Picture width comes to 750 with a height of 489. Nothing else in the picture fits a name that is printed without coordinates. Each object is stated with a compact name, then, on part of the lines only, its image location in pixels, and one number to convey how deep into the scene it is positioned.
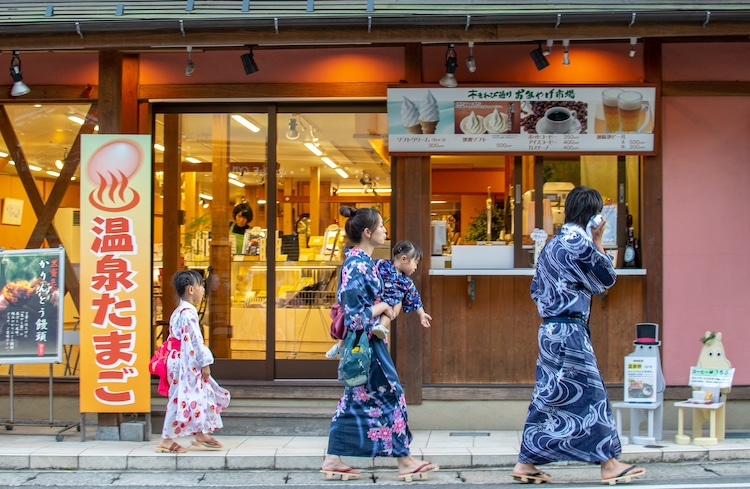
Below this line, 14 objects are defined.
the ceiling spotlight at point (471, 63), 8.05
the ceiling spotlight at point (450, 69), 8.18
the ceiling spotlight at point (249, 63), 8.16
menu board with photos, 8.43
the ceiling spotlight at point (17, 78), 8.23
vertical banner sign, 7.81
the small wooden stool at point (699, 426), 7.41
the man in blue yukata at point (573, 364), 5.93
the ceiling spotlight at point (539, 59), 7.99
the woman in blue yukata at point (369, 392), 6.28
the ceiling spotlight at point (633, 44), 7.78
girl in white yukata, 7.43
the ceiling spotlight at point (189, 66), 8.30
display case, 9.18
